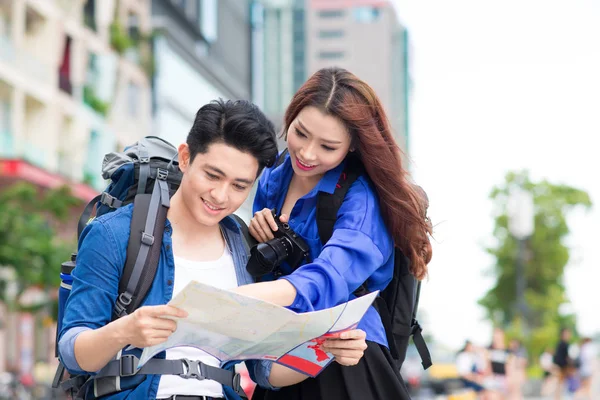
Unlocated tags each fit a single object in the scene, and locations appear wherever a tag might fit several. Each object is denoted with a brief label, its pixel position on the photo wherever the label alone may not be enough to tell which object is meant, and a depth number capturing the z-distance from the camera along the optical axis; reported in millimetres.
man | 3188
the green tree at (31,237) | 18094
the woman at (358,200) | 3785
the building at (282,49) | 159625
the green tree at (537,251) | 53812
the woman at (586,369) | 20422
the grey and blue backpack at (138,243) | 3295
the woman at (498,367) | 16172
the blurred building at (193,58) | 48184
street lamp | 27250
